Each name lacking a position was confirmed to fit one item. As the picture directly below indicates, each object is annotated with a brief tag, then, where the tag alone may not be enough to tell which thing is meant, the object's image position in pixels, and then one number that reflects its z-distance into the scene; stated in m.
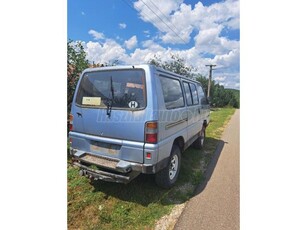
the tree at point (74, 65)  4.59
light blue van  2.43
